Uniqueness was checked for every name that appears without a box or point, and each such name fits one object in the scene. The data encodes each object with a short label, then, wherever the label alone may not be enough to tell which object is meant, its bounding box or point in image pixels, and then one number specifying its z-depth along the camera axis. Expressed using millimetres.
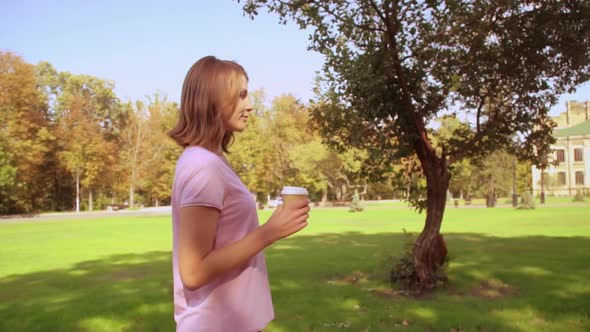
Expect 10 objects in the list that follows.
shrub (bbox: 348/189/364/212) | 47250
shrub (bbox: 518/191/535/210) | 43362
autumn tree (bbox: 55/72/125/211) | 54375
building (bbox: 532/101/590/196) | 82250
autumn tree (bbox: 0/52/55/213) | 45219
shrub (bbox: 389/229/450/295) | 10234
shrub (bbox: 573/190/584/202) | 58688
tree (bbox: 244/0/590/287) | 9617
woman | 1863
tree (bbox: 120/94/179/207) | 65125
